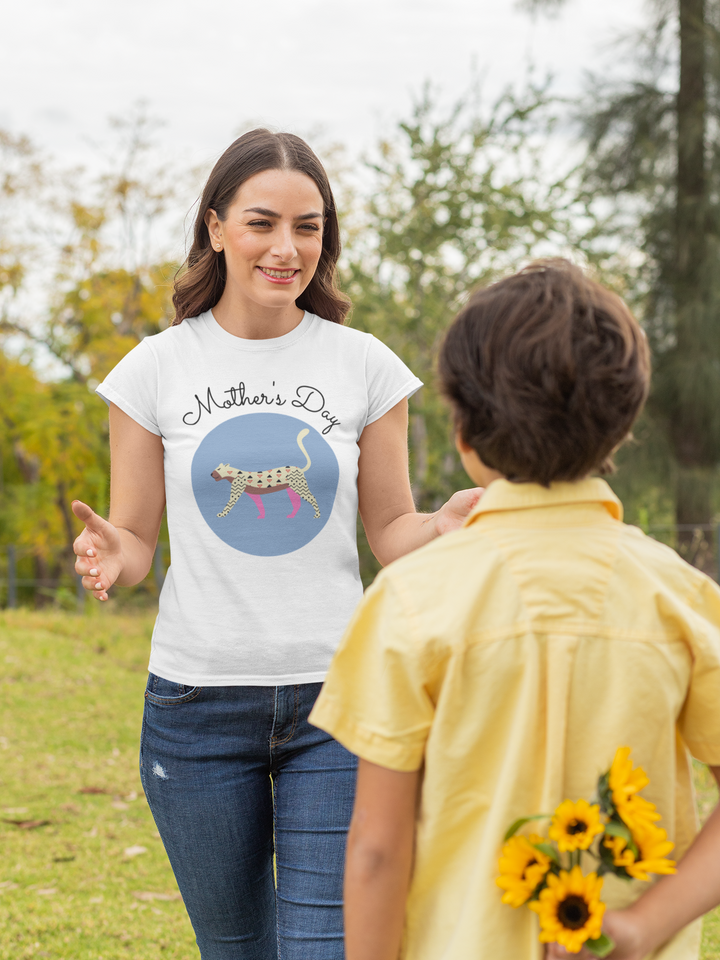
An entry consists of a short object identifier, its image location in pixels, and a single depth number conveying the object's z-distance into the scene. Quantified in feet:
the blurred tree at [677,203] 35.83
